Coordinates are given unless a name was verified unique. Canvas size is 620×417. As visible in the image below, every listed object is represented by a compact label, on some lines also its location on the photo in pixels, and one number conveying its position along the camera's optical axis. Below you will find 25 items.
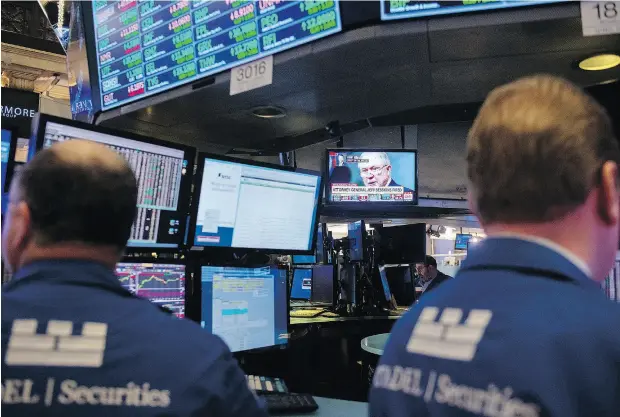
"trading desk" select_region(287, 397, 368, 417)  1.68
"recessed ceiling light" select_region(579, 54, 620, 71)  2.23
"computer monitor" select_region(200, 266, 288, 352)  1.86
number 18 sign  1.61
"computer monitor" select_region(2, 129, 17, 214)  1.44
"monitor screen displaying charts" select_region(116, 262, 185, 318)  1.70
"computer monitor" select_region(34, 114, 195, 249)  1.66
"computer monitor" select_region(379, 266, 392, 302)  4.05
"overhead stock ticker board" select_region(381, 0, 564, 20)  1.78
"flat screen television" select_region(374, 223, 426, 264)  4.19
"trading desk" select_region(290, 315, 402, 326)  2.91
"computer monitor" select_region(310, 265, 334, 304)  4.09
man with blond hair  0.60
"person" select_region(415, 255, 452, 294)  4.98
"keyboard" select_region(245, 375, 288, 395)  1.79
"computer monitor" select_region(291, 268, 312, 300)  4.71
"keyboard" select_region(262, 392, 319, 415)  1.68
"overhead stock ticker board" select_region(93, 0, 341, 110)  2.08
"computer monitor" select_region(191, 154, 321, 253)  1.87
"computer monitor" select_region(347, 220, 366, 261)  3.90
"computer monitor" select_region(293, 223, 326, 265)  4.63
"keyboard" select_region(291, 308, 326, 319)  3.37
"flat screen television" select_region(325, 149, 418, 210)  4.98
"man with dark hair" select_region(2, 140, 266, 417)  0.86
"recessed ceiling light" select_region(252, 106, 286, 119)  2.90
